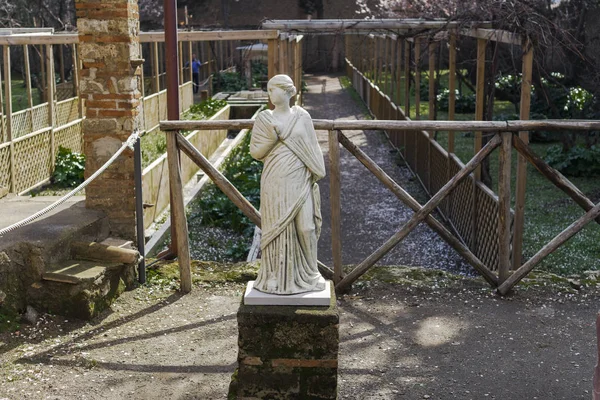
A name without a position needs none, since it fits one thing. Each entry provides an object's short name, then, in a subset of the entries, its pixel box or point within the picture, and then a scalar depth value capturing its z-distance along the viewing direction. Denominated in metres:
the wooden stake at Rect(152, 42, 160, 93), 17.98
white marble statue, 4.48
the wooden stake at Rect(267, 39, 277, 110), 10.90
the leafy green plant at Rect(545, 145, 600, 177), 12.97
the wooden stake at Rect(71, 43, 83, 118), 14.18
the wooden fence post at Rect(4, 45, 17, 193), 11.31
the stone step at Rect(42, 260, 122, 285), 5.75
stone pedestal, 4.49
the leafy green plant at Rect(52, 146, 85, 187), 12.85
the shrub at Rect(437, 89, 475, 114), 21.47
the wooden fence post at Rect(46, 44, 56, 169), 12.91
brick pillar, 6.46
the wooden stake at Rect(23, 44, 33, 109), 11.99
